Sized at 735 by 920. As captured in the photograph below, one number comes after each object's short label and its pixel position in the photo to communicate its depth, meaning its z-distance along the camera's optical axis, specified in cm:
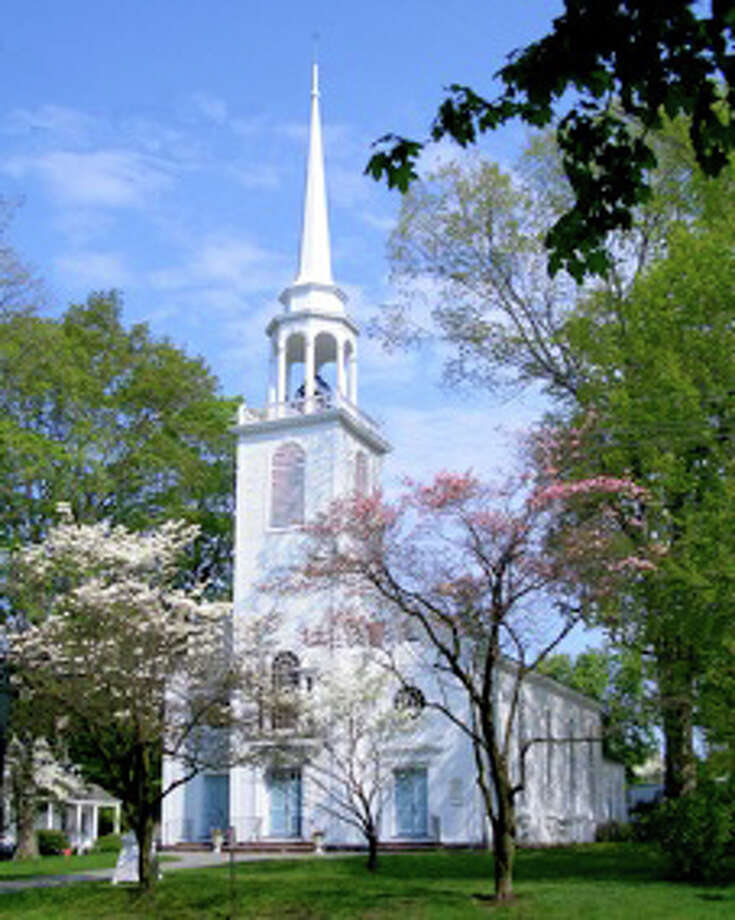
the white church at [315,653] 3084
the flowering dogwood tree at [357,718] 2716
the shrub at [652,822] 1822
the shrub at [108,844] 4156
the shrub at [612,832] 3891
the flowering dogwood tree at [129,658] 1889
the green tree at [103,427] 3041
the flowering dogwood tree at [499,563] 1728
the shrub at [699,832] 1733
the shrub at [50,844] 3972
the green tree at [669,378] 1762
